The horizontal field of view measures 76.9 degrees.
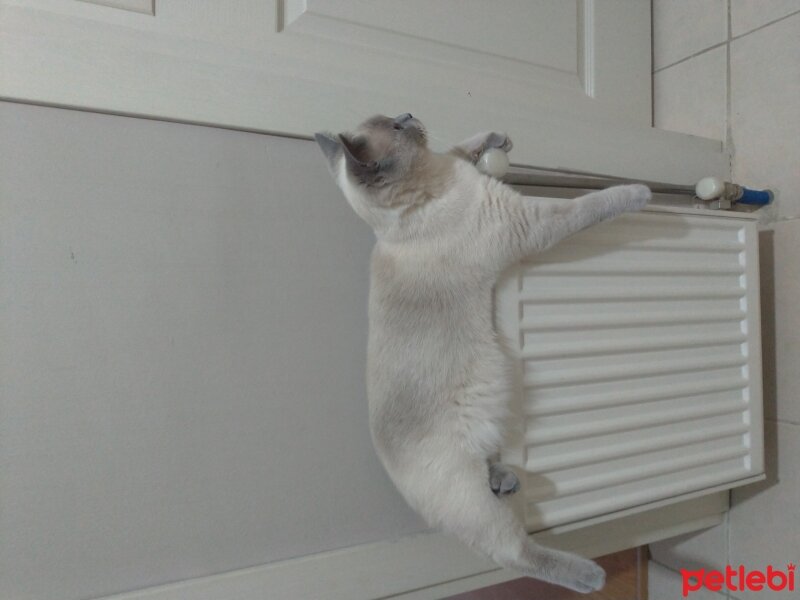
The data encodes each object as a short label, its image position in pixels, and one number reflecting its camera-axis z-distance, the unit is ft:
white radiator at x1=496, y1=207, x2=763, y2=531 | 1.94
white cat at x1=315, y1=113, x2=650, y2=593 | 1.79
